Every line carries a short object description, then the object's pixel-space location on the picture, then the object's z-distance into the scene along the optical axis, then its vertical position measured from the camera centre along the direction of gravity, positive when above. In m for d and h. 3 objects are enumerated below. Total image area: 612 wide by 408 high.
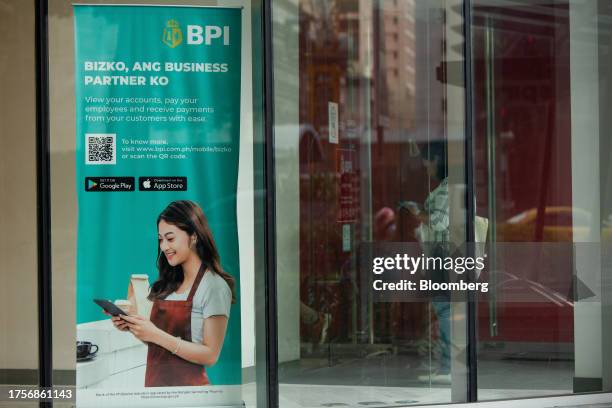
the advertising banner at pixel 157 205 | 7.66 -0.07
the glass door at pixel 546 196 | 8.30 -0.05
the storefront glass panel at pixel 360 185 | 8.10 +0.08
